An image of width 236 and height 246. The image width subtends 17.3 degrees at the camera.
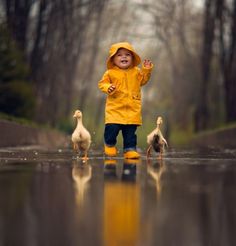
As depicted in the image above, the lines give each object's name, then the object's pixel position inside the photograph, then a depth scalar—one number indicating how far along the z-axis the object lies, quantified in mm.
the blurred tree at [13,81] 23094
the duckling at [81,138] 12453
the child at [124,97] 13219
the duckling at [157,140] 12727
